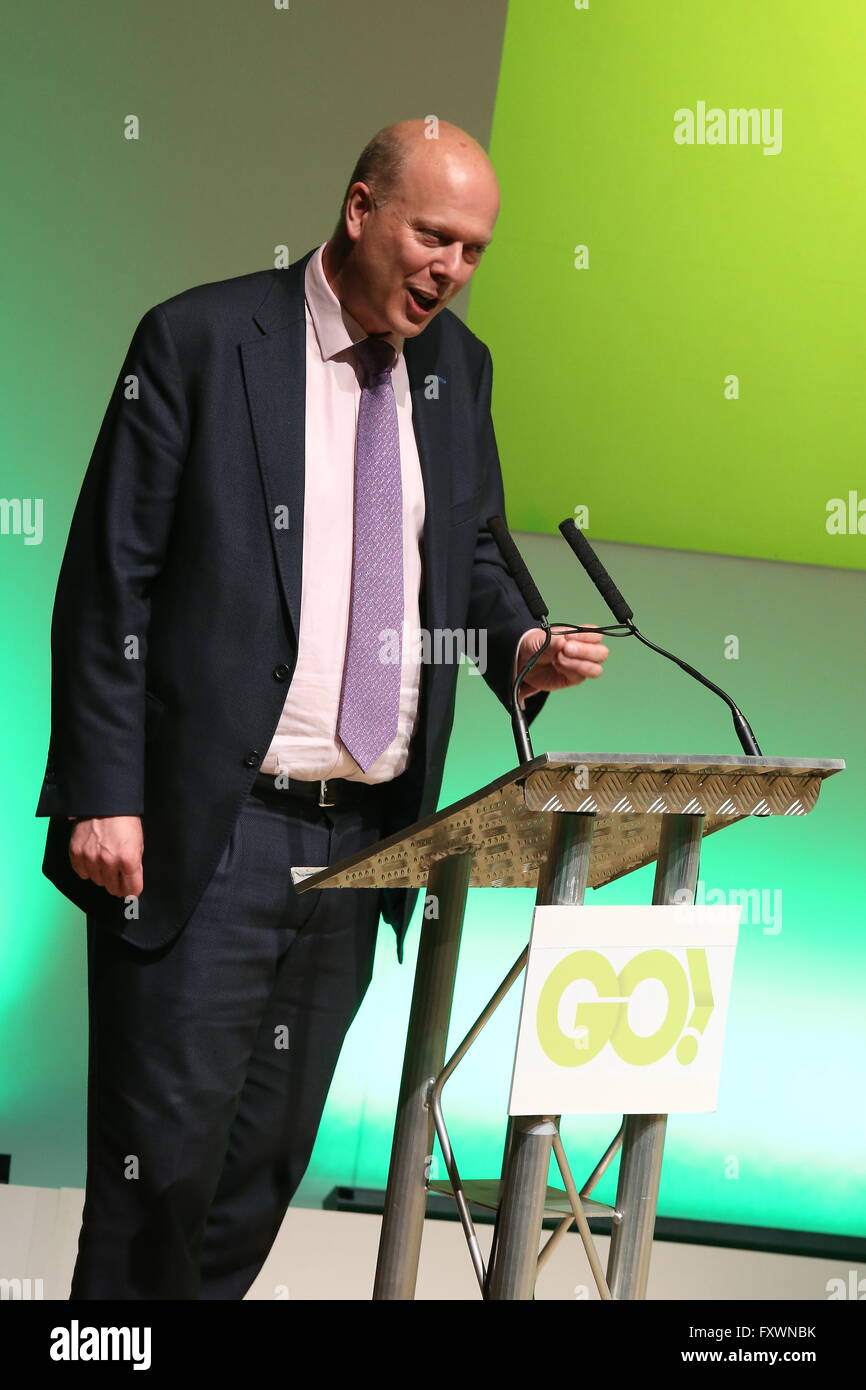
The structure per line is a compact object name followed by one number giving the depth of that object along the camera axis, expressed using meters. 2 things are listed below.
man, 5.76
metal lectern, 5.35
